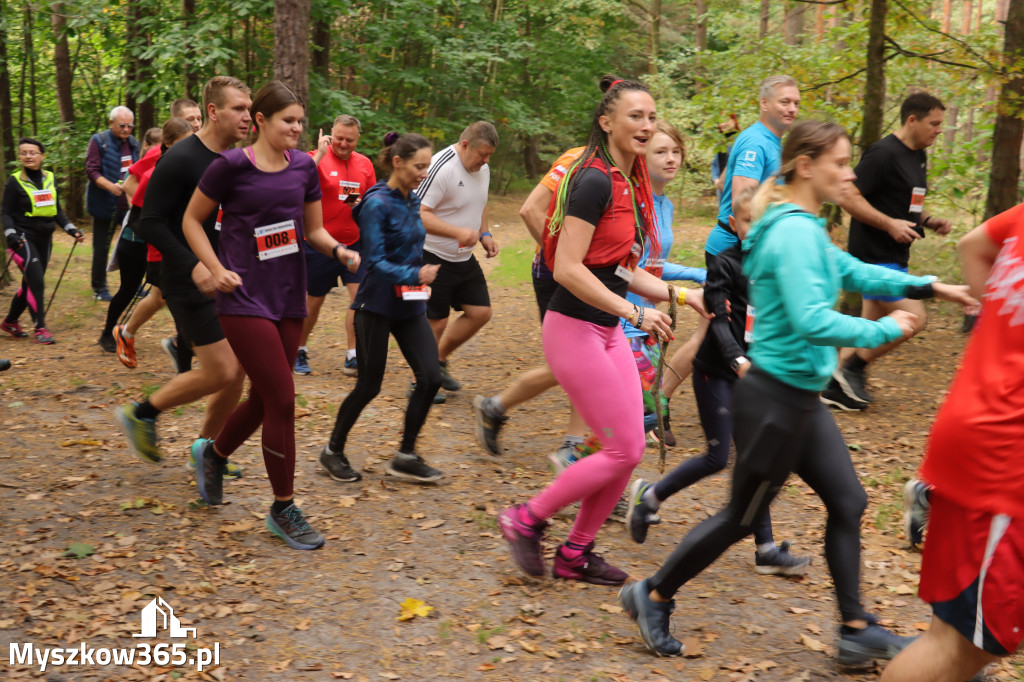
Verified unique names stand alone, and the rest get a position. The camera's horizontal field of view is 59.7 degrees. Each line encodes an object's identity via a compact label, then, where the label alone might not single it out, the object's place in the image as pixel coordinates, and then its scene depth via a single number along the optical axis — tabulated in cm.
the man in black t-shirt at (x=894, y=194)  714
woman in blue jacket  554
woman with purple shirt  451
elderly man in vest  1148
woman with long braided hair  399
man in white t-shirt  703
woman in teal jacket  325
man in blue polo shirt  626
